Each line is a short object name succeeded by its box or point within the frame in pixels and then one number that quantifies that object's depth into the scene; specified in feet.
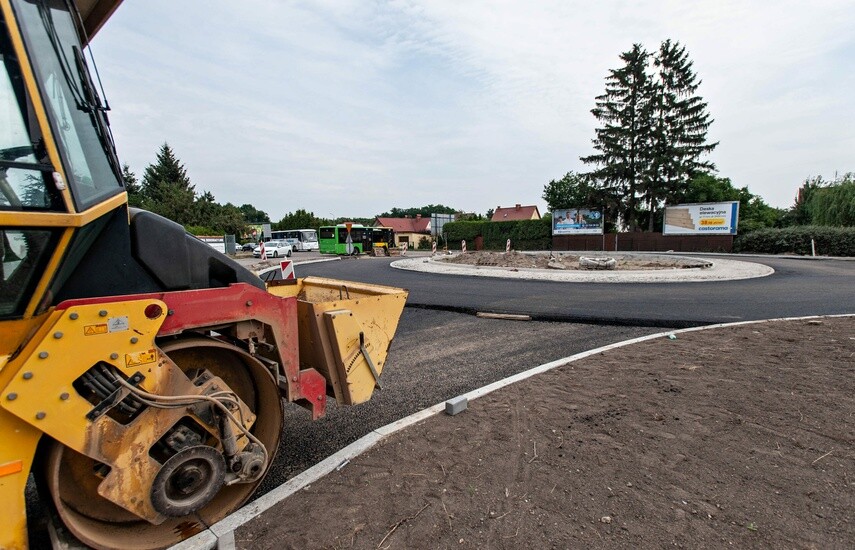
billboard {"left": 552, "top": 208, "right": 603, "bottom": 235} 124.47
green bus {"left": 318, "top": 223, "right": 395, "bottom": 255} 129.90
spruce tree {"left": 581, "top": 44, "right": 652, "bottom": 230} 123.95
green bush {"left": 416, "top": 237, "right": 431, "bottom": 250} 200.19
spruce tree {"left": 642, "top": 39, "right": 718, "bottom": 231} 120.37
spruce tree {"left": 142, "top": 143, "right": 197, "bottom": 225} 145.28
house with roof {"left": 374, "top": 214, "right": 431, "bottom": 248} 239.91
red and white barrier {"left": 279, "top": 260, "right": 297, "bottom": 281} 22.21
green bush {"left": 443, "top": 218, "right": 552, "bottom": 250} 133.80
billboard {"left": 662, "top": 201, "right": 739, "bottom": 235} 100.42
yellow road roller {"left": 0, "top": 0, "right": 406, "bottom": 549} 5.67
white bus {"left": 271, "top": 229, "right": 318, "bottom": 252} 165.89
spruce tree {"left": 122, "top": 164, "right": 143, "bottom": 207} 164.88
